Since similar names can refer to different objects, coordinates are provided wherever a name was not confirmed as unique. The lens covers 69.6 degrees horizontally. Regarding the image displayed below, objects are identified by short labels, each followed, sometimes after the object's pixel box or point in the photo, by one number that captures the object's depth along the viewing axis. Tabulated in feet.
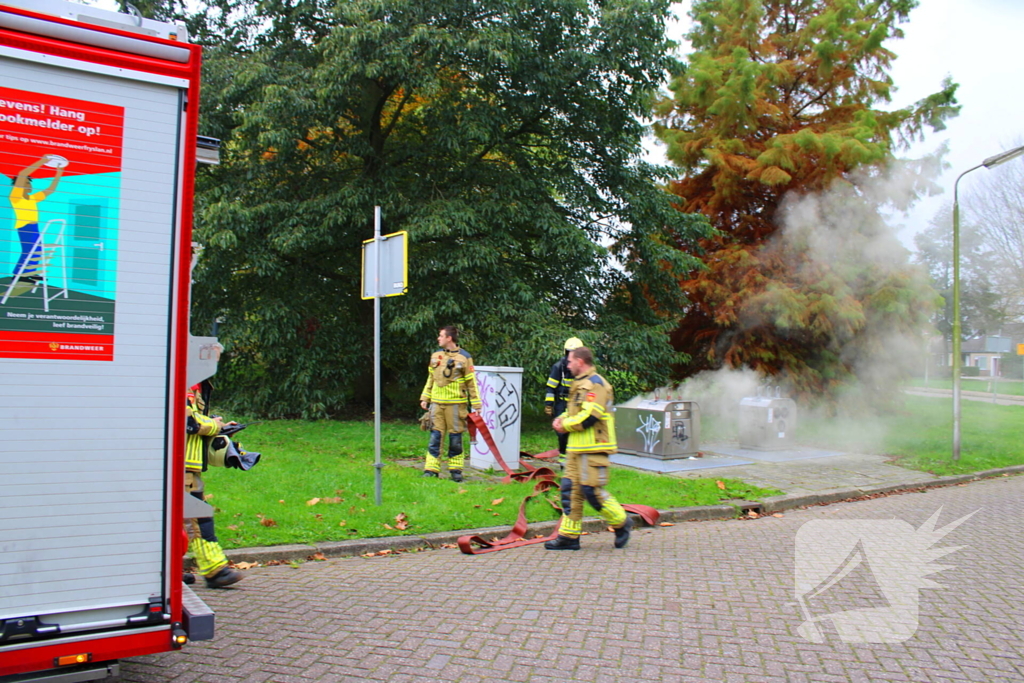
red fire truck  9.98
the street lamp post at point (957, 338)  42.78
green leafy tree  45.21
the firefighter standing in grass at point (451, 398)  29.81
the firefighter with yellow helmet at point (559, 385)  30.99
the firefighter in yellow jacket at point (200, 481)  16.01
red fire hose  21.26
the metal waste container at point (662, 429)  37.88
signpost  22.85
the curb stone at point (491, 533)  19.76
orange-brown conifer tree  57.26
